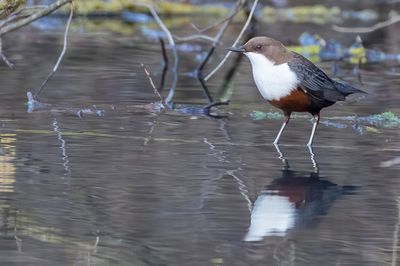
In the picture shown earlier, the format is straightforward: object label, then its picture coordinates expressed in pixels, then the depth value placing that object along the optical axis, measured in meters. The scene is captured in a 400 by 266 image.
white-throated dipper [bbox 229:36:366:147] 7.73
